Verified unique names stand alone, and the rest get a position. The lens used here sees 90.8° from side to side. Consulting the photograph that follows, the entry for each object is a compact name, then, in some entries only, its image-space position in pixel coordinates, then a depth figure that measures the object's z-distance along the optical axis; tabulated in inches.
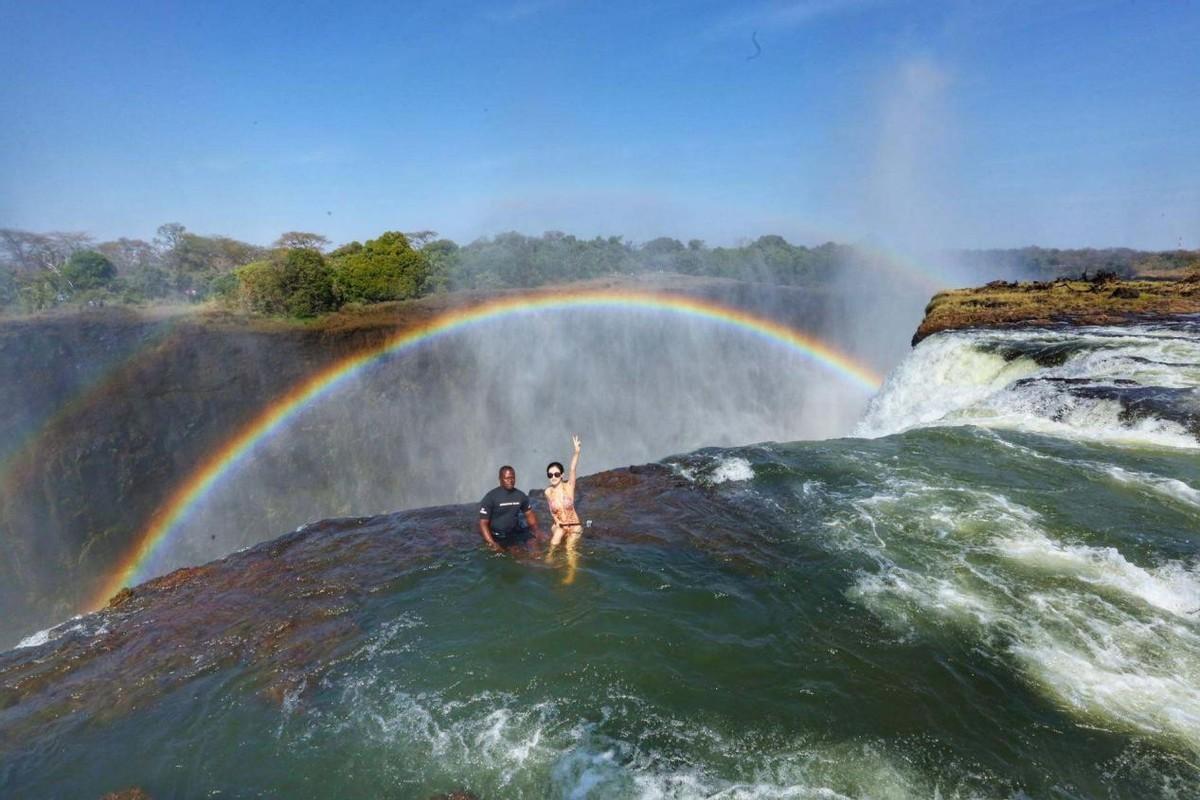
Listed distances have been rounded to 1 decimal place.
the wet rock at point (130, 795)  167.0
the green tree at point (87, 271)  1282.0
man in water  297.7
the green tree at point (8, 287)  1031.3
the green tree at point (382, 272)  1129.4
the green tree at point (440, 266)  1362.9
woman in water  300.7
